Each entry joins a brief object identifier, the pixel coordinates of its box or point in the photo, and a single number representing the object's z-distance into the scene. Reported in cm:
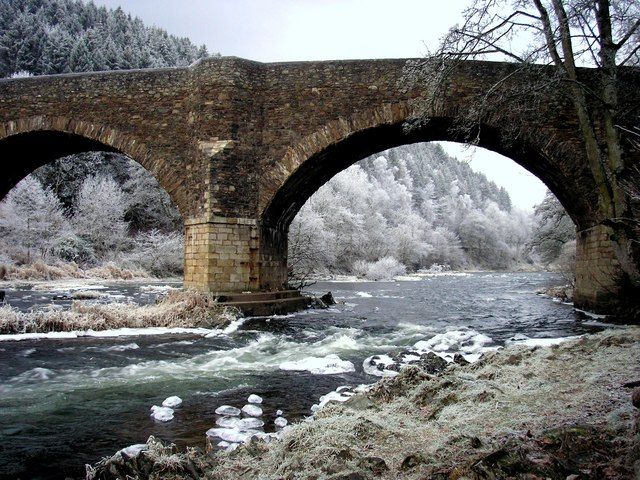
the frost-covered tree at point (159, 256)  3634
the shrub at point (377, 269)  4034
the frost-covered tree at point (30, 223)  3234
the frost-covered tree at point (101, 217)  3822
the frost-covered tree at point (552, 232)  2453
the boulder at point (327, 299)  1723
